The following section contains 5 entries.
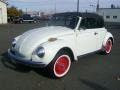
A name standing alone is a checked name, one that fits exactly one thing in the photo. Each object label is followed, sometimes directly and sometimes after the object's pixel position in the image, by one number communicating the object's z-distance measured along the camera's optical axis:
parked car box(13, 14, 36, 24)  22.21
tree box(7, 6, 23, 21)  24.51
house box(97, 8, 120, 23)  30.67
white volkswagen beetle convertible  3.12
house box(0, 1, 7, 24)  20.08
